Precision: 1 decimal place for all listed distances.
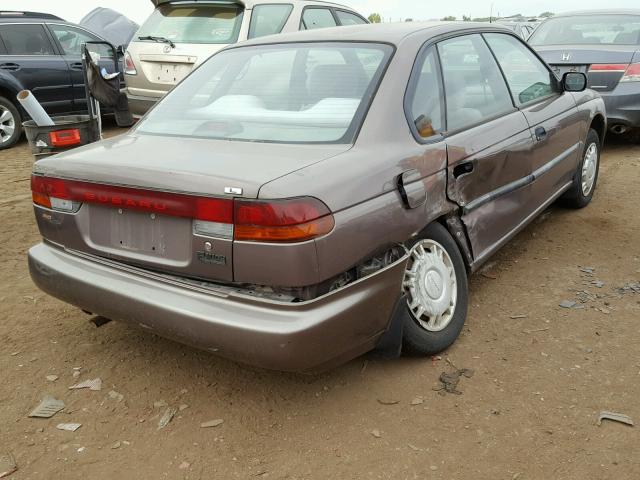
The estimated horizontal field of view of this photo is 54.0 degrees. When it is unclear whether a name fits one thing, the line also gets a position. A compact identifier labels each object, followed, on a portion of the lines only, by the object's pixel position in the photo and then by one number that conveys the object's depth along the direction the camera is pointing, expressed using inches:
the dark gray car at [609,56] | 268.7
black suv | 333.7
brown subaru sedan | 89.9
